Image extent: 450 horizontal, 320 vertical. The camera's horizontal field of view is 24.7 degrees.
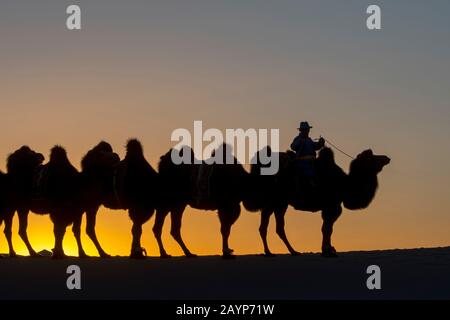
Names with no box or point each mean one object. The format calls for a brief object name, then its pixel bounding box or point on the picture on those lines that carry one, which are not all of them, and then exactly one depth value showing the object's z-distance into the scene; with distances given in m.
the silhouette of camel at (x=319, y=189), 22.02
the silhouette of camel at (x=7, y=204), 24.27
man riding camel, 22.09
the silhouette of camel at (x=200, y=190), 21.91
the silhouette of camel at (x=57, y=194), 22.48
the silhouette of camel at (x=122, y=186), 22.05
